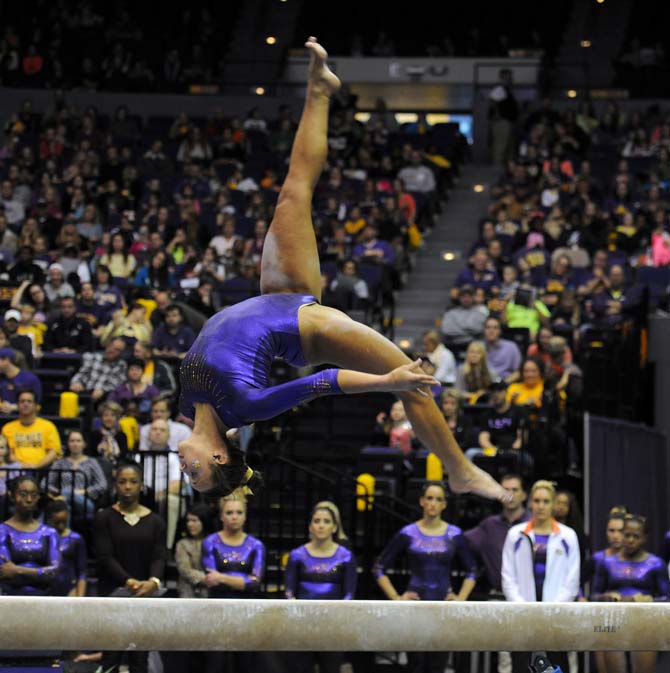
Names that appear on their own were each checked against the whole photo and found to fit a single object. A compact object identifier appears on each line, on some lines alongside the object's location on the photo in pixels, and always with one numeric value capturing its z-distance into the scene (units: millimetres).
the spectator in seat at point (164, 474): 10312
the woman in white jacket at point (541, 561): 9125
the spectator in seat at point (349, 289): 14352
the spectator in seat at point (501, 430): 10828
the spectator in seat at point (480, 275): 14633
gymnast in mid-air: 5586
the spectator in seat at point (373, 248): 15953
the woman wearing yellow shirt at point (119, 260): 15703
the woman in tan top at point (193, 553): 9216
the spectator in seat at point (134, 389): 11750
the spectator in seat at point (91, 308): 13883
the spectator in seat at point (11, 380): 11617
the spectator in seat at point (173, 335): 12875
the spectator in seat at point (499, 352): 12461
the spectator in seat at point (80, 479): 10266
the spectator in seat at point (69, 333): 13438
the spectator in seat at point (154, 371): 12172
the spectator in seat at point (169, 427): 10789
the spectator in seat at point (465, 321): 13641
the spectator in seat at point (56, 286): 14436
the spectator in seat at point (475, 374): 11906
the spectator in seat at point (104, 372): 12281
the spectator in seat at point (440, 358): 12562
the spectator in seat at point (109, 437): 10633
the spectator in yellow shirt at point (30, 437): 10586
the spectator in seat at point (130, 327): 13148
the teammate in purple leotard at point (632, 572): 9070
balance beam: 4941
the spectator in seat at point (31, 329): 13297
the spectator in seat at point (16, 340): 12547
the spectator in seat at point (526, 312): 13602
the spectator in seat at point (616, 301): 13345
